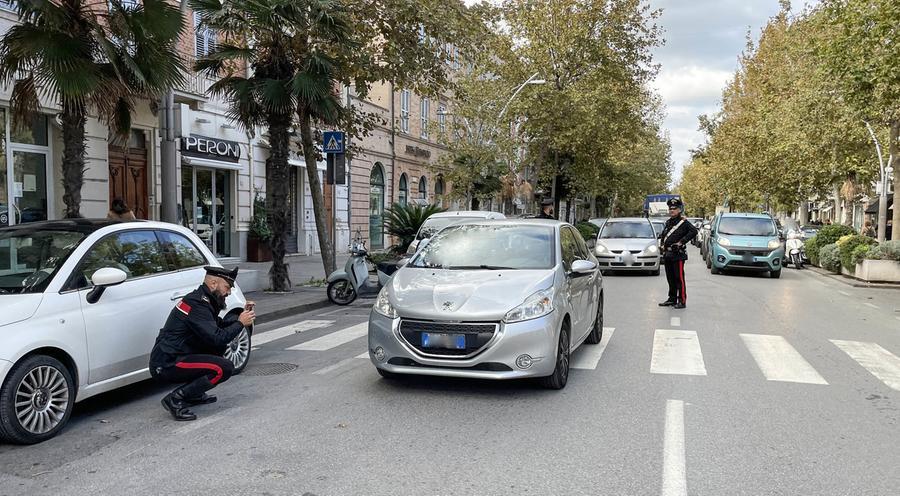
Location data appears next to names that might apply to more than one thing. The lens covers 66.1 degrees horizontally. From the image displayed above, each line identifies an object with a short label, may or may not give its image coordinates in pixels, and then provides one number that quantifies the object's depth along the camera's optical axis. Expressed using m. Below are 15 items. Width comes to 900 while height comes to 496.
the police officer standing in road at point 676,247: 11.70
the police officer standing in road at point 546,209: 14.05
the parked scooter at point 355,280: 12.74
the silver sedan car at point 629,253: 18.50
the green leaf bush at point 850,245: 19.03
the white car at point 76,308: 4.70
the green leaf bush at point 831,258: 20.28
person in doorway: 11.18
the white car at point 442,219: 13.52
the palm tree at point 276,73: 12.10
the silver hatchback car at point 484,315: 5.67
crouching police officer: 5.24
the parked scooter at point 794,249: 23.62
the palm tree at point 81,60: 8.85
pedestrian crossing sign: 14.10
